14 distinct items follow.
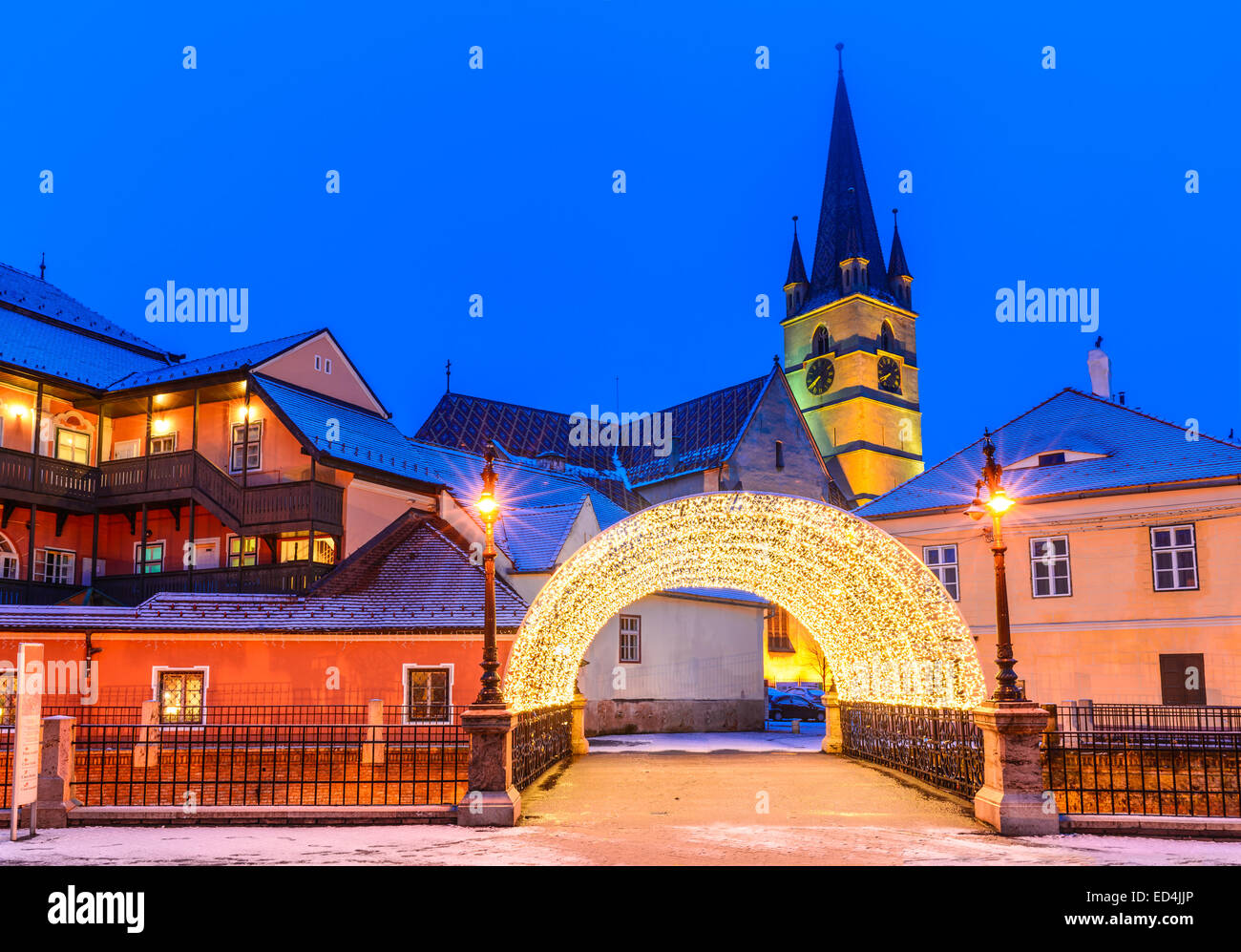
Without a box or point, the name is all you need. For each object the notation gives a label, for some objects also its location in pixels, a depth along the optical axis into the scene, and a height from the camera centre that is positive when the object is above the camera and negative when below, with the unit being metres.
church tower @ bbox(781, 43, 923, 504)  74.38 +20.73
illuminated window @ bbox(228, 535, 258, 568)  30.58 +2.16
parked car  45.88 -4.18
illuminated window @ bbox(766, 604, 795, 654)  58.78 -1.01
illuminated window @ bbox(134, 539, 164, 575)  32.22 +2.12
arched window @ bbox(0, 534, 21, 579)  29.83 +1.95
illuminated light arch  16.88 +0.59
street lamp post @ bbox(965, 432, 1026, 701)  12.37 +0.24
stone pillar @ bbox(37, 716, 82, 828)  12.45 -1.83
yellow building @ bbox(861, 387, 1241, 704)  26.78 +1.56
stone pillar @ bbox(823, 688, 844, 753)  25.27 -2.75
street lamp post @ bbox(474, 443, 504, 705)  13.12 +0.25
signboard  11.27 -1.35
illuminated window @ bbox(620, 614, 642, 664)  34.38 -0.69
